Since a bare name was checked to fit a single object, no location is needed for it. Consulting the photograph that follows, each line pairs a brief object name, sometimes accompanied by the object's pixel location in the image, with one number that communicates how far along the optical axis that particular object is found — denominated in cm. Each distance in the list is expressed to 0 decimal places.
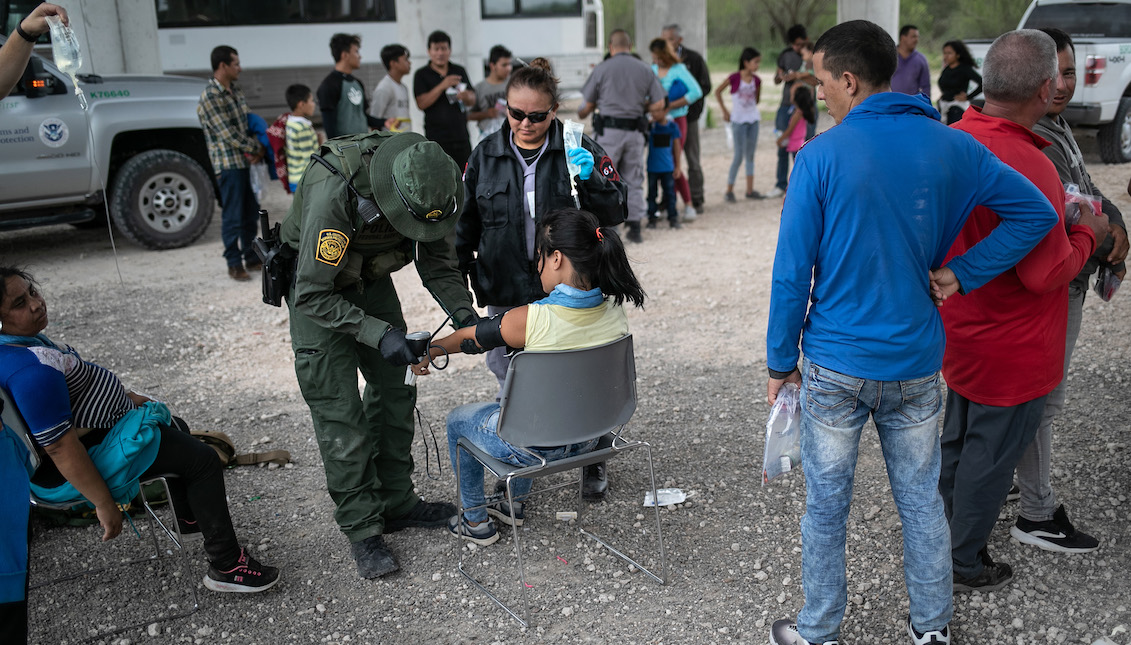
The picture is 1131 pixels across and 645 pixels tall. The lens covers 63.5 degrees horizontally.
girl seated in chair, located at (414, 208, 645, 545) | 302
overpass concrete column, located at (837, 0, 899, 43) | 1368
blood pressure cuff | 306
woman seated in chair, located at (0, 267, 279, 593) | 272
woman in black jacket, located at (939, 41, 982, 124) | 999
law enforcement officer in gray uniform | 799
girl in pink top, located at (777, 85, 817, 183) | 906
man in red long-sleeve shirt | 268
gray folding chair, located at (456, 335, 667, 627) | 292
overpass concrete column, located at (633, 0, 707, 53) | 1465
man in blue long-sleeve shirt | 231
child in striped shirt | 743
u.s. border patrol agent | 299
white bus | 1275
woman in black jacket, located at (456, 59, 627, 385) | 363
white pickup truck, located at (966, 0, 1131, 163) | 998
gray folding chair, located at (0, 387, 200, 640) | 268
